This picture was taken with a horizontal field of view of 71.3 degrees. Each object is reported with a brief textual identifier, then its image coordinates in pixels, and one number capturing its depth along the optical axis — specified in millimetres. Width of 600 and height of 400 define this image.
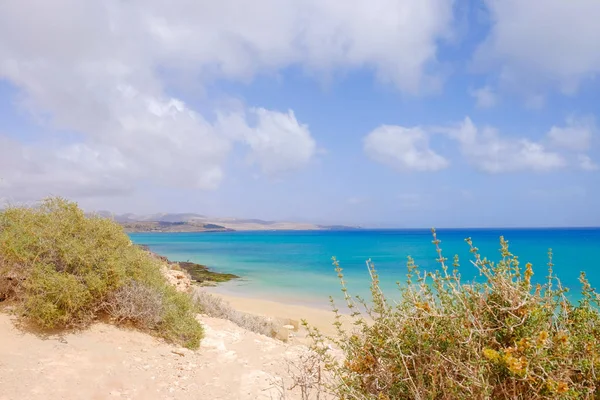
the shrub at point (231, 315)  11977
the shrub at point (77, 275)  7117
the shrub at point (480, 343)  2188
